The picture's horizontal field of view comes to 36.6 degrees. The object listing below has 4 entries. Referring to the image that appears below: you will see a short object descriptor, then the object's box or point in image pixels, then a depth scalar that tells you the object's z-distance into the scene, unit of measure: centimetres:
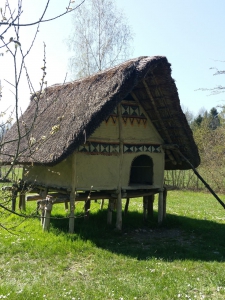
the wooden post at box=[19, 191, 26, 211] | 1143
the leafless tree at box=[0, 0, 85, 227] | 254
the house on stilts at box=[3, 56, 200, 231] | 810
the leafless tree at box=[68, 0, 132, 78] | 2169
